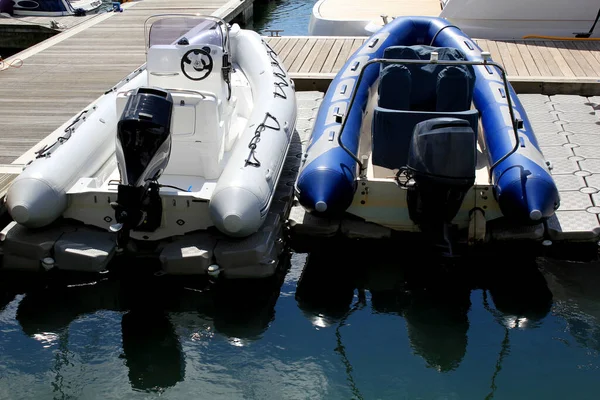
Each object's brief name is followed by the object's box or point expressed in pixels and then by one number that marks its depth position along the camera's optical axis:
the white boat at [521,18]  8.59
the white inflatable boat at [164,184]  4.29
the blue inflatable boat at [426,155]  4.29
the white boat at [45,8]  12.27
